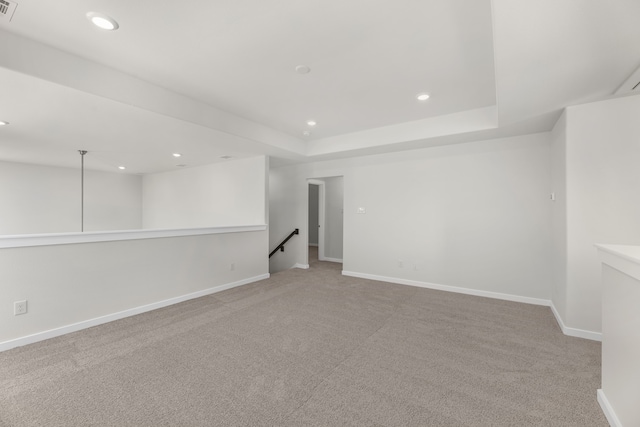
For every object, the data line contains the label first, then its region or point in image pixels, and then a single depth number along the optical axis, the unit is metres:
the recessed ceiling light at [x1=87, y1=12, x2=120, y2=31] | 1.90
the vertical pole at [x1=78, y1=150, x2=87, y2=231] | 6.56
